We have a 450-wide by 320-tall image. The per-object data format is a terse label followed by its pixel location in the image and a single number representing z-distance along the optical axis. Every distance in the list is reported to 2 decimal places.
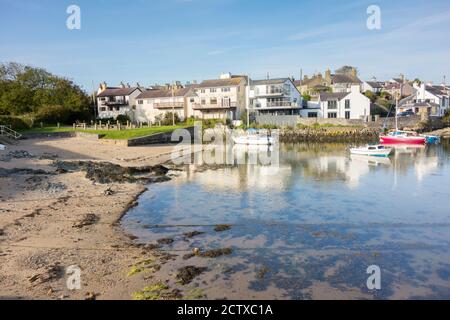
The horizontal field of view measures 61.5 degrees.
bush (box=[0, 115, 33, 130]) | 43.38
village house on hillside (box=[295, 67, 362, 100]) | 82.56
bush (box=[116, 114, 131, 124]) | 63.37
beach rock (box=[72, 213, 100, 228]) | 14.99
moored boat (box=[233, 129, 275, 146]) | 50.34
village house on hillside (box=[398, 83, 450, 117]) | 69.50
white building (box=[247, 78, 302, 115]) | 64.69
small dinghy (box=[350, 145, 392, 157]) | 39.66
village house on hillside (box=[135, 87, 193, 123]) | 68.12
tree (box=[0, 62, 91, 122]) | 53.16
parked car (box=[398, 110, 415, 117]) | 68.38
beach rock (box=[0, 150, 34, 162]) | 27.33
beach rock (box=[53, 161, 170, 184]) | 24.70
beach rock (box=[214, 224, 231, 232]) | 15.31
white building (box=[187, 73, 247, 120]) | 65.12
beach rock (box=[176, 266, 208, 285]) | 10.64
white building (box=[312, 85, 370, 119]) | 64.12
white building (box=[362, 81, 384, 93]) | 86.50
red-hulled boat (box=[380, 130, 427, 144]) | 51.69
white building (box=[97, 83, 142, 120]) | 72.62
